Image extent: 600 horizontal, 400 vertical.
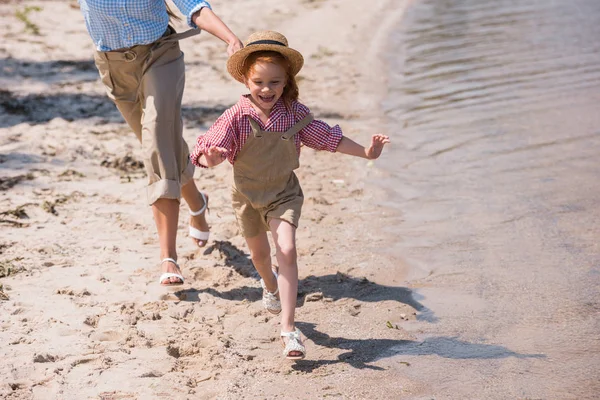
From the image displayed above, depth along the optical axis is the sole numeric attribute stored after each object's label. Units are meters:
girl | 8.34
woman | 9.63
